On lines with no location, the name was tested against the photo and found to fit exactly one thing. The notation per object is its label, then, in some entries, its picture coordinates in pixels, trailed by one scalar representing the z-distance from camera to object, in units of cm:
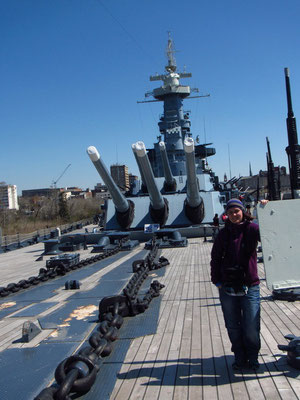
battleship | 257
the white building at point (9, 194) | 10219
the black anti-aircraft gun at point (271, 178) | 1326
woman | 270
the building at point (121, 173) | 11727
